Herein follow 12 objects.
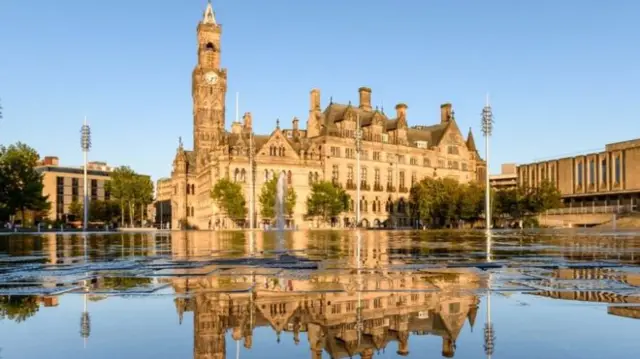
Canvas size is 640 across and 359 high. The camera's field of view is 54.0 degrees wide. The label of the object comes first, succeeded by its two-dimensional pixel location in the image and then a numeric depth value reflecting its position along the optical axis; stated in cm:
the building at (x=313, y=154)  8762
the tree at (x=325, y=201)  8412
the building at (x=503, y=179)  17650
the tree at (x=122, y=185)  12088
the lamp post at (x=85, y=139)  7519
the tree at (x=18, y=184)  7062
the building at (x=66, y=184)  15725
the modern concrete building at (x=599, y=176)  8662
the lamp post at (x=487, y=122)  6471
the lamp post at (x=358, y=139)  7075
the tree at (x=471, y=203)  8212
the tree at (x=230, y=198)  7831
